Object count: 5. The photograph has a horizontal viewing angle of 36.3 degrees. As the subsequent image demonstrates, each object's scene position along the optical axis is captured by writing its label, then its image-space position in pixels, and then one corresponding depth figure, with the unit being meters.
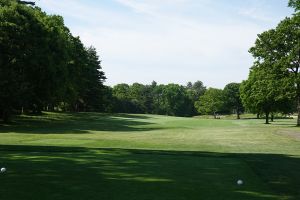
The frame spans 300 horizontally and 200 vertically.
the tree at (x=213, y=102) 147.25
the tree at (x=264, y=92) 56.78
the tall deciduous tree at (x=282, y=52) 55.91
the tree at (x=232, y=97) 146.62
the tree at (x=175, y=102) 168.00
